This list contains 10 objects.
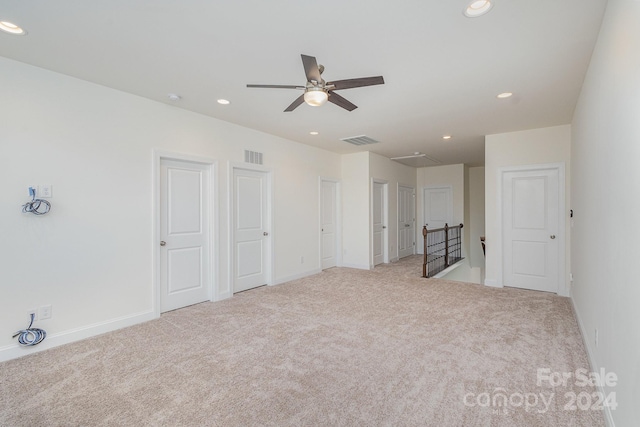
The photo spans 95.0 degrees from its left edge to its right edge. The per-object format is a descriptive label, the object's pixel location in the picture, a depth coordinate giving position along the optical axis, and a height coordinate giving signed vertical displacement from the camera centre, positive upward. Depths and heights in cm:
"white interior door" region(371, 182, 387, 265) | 684 -23
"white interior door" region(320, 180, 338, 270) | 640 -19
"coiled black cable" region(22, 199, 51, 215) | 269 +7
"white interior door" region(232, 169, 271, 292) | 470 -26
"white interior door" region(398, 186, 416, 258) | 792 -25
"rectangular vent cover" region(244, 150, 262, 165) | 475 +93
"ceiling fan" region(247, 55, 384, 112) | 219 +100
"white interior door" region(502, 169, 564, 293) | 464 -28
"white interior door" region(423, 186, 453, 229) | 845 +17
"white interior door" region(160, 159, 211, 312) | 381 -28
